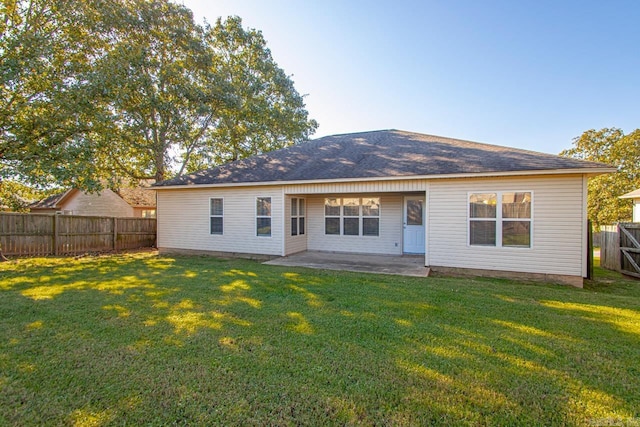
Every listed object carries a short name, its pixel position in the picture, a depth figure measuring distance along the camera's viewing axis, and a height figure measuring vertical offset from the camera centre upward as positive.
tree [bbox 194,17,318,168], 16.30 +6.87
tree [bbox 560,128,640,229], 19.33 +2.04
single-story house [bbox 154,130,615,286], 6.61 +0.22
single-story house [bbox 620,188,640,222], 14.86 +0.54
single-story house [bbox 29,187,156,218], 21.88 +0.60
